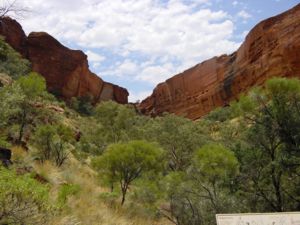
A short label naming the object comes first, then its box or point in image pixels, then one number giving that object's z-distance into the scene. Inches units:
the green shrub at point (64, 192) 283.6
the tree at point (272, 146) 482.0
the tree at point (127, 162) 538.6
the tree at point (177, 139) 1084.2
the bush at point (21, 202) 201.2
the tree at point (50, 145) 619.8
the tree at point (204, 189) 459.2
